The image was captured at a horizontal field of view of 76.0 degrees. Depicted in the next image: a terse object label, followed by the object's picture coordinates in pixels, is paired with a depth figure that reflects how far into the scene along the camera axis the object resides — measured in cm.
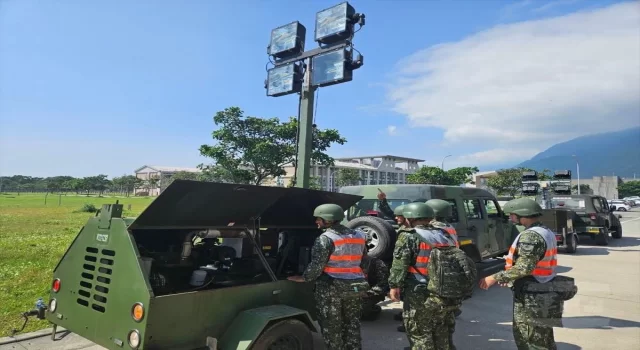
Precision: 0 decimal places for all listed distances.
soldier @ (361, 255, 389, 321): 467
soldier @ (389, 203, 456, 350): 394
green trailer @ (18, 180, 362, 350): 324
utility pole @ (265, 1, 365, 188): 893
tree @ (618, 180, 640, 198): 8562
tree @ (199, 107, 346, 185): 2622
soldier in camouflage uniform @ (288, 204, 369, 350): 398
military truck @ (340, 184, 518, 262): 693
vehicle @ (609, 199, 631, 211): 4945
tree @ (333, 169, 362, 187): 6725
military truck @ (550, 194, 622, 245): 1509
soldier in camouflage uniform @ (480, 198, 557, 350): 373
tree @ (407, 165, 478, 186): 4672
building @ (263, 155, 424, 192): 8136
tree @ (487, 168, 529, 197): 4806
